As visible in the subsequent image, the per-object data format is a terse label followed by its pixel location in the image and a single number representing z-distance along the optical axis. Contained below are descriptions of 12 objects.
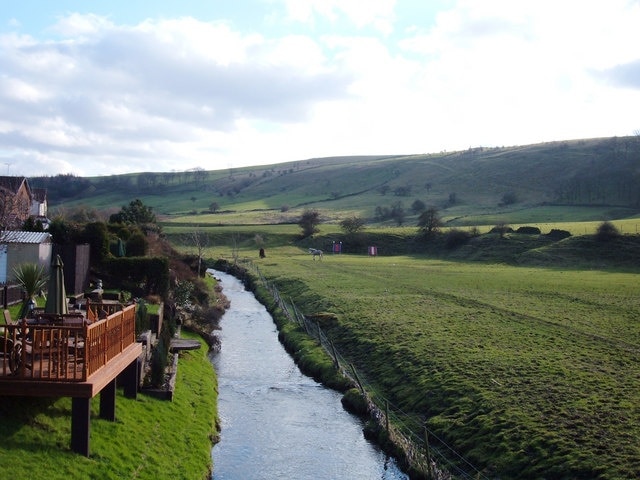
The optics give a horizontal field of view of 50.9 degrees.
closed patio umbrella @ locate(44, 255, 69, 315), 17.98
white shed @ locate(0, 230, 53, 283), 36.66
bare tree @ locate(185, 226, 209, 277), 98.97
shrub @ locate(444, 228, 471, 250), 93.44
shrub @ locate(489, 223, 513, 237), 91.12
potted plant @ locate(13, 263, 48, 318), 29.11
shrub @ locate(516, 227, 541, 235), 90.75
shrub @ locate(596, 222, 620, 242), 78.75
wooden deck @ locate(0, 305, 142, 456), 14.53
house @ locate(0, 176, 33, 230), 34.97
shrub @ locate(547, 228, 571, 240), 85.62
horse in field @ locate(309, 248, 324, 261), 90.22
